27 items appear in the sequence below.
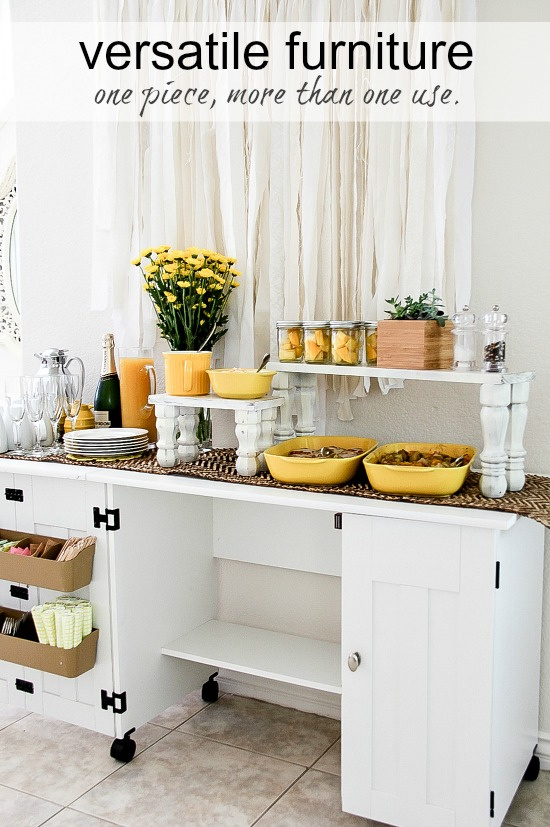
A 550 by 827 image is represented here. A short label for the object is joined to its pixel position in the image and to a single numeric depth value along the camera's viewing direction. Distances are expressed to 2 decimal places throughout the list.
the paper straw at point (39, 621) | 2.37
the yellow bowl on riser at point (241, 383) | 2.27
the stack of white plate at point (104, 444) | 2.51
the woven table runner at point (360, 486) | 1.92
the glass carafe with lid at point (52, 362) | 2.74
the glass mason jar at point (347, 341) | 2.25
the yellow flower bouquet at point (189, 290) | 2.49
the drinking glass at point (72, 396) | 2.68
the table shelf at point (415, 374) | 2.00
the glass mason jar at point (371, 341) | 2.26
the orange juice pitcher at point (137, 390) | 2.68
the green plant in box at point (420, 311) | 2.14
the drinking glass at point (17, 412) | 2.68
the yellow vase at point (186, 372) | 2.37
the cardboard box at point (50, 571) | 2.29
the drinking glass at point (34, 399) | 2.65
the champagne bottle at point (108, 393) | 2.77
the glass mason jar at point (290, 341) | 2.35
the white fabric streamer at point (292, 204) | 2.31
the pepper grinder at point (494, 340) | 2.04
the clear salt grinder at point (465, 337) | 2.12
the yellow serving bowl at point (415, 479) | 2.01
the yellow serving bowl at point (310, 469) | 2.15
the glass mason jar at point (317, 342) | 2.29
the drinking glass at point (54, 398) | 2.67
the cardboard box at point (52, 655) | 2.33
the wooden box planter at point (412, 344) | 2.11
